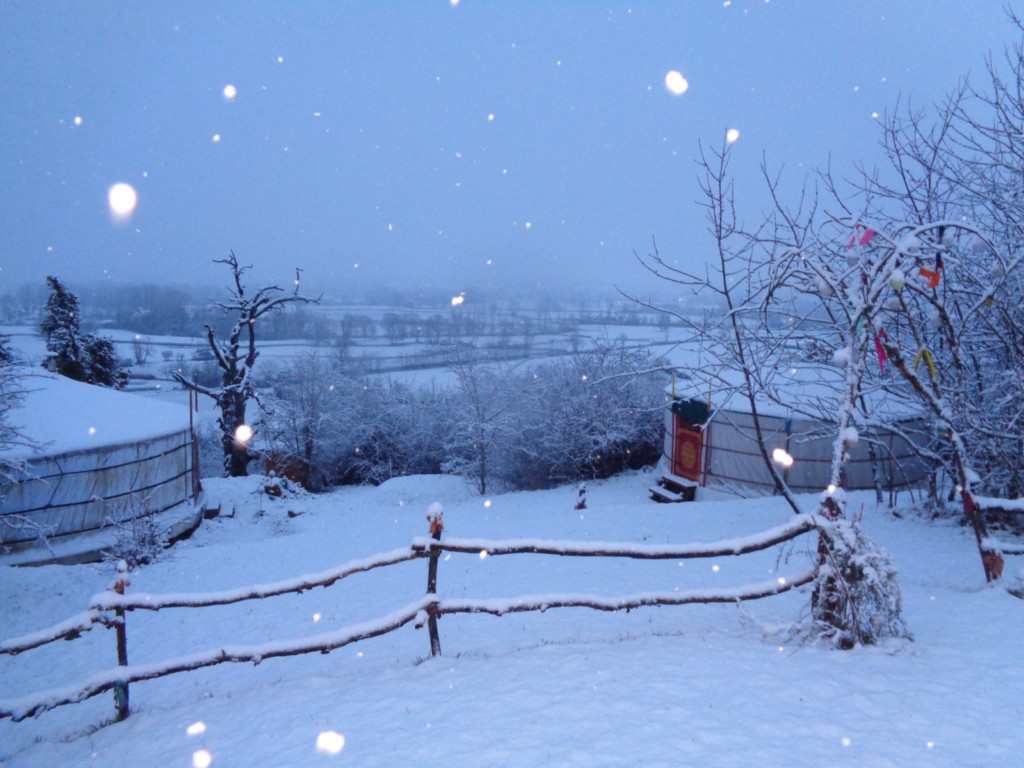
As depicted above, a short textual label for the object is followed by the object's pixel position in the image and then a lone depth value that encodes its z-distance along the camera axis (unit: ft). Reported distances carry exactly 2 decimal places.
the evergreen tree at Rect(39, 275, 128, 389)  70.18
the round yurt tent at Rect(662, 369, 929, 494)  45.88
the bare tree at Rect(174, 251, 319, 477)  69.92
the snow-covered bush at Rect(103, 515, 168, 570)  36.70
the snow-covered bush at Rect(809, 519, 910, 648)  12.55
